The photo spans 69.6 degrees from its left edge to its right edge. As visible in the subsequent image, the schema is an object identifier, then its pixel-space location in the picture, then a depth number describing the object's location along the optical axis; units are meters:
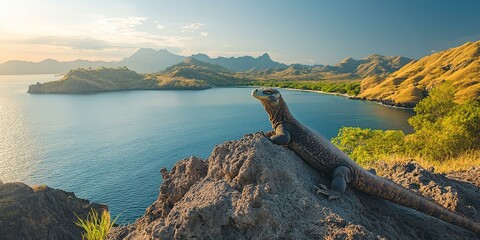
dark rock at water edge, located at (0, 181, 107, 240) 15.61
